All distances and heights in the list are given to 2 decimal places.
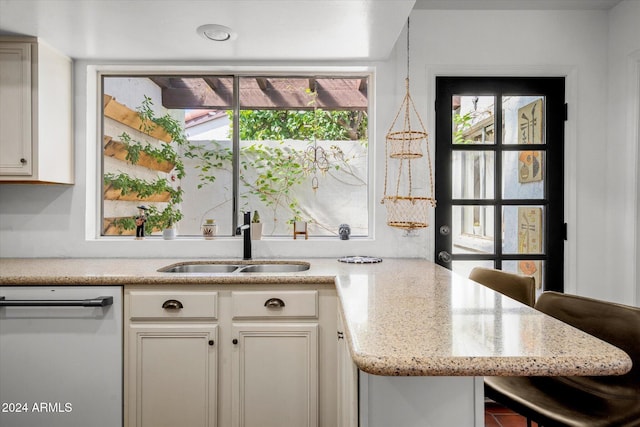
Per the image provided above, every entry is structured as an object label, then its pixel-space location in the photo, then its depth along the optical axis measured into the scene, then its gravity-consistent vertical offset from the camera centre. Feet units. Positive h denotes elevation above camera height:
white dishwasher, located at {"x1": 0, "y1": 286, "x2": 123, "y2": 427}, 6.06 -2.52
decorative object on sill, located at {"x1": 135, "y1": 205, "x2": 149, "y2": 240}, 8.36 -0.23
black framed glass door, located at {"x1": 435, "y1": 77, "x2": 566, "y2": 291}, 8.16 +0.89
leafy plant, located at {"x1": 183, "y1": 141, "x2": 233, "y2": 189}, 8.88 +1.28
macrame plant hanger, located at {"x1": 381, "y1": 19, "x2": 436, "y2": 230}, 8.14 +1.03
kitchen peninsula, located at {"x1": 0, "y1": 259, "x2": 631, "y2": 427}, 2.56 -1.03
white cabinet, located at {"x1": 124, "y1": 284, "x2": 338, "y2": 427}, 6.06 -2.47
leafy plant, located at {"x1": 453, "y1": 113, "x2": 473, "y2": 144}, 8.23 +1.94
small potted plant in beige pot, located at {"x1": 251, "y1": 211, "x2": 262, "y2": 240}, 8.25 -0.37
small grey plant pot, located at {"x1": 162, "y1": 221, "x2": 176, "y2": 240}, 8.35 -0.52
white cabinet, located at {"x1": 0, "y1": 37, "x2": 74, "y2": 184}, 6.94 +1.89
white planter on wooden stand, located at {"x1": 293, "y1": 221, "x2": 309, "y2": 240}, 8.50 -0.39
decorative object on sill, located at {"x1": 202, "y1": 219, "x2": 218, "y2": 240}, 8.37 -0.43
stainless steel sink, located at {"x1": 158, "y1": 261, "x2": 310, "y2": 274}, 7.74 -1.17
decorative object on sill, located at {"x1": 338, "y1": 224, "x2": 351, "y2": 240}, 8.37 -0.43
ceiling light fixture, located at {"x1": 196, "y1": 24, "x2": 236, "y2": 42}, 6.67 +3.32
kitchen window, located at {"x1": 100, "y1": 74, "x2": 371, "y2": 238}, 8.89 +1.40
